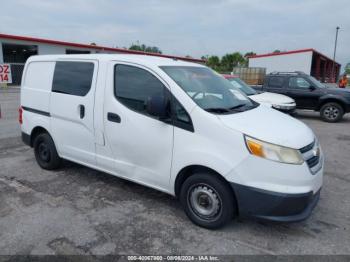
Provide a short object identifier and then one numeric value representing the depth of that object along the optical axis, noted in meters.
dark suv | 10.48
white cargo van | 2.93
